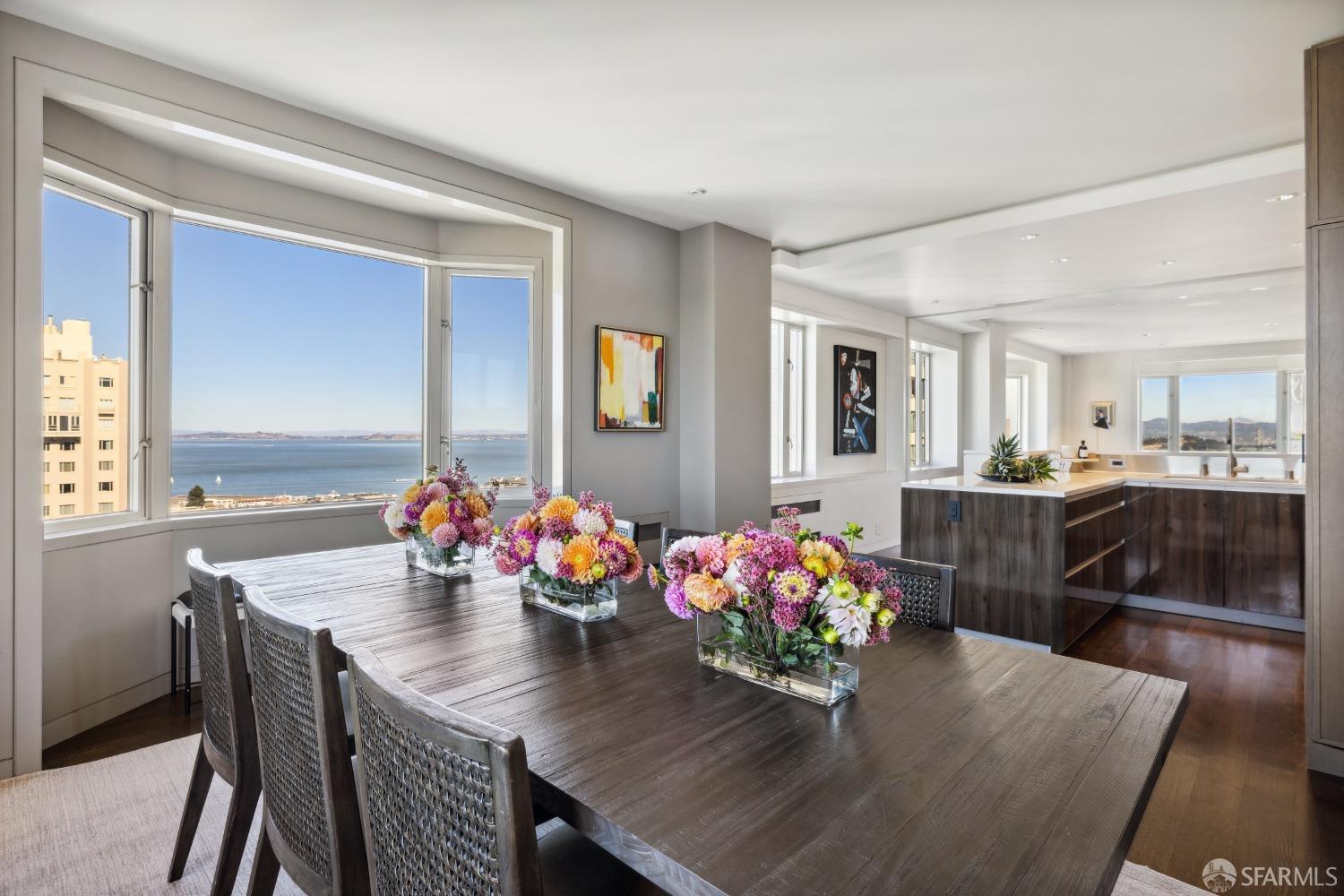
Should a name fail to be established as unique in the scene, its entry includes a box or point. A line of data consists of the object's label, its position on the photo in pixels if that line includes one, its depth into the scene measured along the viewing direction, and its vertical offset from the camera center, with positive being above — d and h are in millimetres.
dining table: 817 -473
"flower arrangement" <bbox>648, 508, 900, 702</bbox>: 1247 -272
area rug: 1885 -1182
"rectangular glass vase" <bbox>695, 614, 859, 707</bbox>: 1264 -424
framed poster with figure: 6863 +511
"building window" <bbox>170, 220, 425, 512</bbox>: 3455 +434
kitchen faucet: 4973 -116
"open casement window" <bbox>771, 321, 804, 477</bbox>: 6422 +485
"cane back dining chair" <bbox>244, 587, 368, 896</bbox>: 1145 -568
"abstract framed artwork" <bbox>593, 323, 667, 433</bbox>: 4109 +425
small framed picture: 10205 +514
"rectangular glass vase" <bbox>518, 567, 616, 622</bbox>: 1809 -398
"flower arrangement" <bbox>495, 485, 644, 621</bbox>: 1745 -271
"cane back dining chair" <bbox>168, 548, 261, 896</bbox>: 1499 -611
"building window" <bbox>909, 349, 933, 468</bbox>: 7969 +487
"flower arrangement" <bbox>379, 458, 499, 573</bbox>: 2234 -232
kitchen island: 3758 -591
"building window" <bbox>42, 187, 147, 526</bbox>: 2852 +643
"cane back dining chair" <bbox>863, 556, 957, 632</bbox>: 1790 -380
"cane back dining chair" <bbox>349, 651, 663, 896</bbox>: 774 -442
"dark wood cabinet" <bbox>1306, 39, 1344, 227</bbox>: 2330 +1100
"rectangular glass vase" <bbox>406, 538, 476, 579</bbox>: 2295 -376
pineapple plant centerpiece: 4152 -100
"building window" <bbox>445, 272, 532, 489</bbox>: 4309 +470
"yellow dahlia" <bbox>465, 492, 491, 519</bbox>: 2318 -192
